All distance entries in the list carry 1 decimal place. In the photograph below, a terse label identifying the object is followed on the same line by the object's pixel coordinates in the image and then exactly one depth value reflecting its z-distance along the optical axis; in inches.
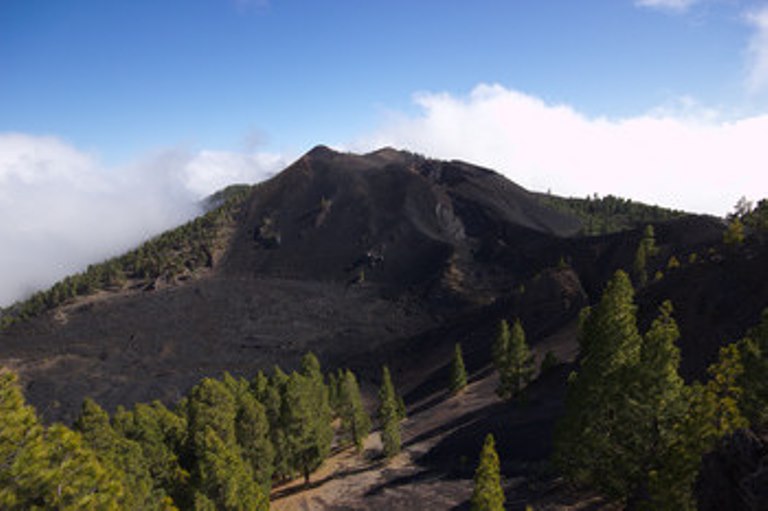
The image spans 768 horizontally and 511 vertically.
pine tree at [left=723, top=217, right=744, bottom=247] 1873.3
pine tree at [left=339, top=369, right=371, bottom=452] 2068.7
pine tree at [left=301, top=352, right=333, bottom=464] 1806.1
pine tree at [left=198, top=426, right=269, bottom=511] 978.1
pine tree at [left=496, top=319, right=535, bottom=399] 2221.9
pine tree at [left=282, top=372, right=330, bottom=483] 1688.0
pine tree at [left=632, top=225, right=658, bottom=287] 3307.6
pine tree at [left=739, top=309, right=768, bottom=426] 749.3
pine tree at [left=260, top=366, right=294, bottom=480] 1675.7
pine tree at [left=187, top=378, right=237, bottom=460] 1306.6
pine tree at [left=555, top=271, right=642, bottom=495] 836.6
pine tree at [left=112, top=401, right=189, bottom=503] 1228.5
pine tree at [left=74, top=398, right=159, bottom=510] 1062.4
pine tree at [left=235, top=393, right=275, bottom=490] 1464.3
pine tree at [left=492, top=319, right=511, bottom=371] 2391.7
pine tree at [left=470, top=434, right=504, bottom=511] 708.0
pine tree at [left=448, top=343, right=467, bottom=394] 2773.1
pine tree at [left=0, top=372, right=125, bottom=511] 416.2
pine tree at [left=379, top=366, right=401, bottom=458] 1881.2
